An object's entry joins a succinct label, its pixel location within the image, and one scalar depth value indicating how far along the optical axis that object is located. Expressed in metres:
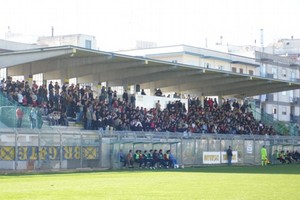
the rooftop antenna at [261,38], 109.31
